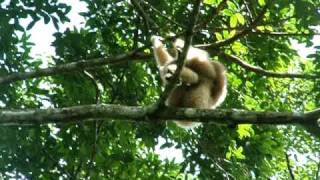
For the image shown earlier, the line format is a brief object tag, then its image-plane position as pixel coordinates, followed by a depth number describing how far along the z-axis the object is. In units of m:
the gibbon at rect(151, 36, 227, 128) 12.11
